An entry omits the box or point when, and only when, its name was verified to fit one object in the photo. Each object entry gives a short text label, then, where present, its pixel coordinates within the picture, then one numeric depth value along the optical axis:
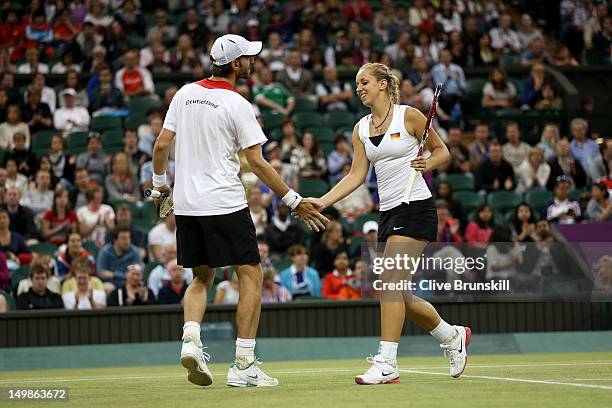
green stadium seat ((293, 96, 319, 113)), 19.69
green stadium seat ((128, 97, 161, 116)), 19.00
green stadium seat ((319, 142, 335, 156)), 18.62
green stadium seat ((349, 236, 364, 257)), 16.02
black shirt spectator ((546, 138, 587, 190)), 18.61
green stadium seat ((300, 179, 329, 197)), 17.64
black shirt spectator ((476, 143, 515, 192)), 18.31
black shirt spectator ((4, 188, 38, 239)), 16.19
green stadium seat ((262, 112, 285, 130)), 18.97
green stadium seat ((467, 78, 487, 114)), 20.72
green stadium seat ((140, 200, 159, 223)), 17.05
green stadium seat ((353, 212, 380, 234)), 17.00
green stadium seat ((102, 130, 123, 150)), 18.14
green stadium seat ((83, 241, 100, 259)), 15.84
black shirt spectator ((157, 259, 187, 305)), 14.68
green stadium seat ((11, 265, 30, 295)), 14.73
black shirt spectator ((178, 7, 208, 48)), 21.08
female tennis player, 8.23
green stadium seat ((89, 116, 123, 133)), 18.55
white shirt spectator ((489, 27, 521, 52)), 22.54
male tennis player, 8.05
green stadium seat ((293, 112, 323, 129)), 19.27
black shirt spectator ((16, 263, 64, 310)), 14.31
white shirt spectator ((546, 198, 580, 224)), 17.20
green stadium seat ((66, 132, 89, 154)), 18.08
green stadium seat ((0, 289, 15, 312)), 14.27
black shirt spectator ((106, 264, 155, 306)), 14.50
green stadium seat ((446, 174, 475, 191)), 18.36
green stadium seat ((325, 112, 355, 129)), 19.45
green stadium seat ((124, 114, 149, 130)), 18.34
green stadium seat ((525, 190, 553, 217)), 17.98
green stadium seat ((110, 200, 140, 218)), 16.83
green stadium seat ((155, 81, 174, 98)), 20.05
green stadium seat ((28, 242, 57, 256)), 15.77
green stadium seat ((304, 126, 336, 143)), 18.91
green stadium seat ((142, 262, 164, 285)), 15.12
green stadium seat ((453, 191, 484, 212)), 17.98
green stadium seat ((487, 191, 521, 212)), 17.95
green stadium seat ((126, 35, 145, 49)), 21.00
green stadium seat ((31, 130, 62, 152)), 18.20
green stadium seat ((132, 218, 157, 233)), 16.42
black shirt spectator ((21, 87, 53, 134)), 18.52
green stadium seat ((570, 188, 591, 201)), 18.08
